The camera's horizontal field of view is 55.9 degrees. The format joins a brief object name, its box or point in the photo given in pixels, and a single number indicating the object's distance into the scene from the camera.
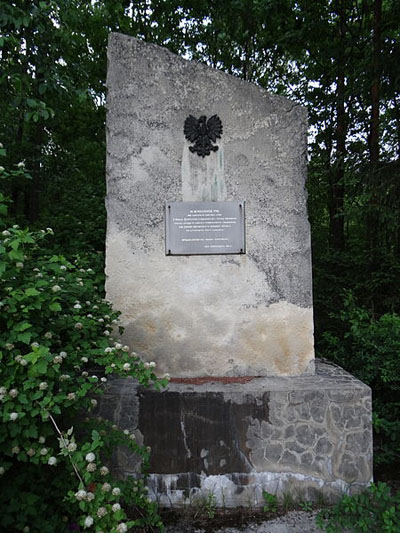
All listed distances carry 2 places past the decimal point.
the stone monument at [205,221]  3.07
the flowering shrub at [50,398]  1.67
